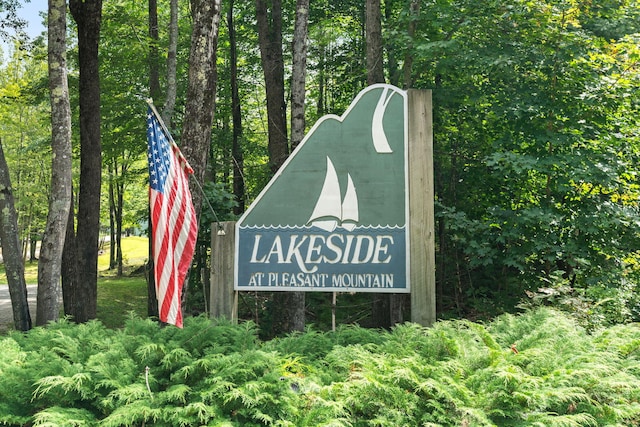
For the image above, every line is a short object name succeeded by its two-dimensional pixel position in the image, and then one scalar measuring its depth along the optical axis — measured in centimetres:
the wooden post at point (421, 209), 580
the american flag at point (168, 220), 527
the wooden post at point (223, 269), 597
